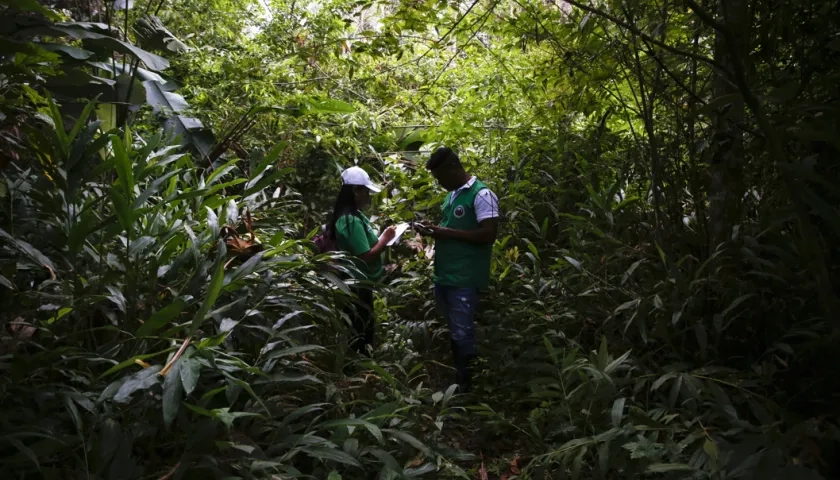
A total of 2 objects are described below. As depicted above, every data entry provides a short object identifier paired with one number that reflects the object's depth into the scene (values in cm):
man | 401
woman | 425
